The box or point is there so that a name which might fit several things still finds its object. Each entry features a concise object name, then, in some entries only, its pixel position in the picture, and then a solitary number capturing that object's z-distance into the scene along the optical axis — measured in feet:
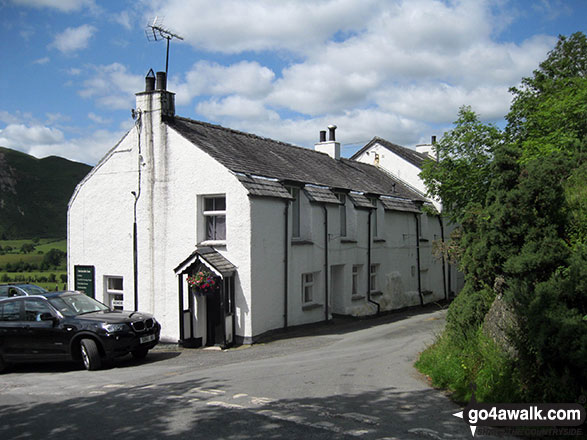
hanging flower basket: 53.89
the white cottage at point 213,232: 56.03
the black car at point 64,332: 41.52
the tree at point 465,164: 73.56
